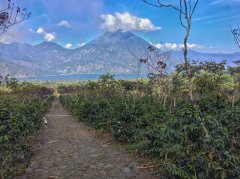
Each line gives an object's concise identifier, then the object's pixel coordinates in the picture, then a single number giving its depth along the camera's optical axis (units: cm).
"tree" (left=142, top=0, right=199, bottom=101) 376
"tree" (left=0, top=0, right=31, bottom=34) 454
